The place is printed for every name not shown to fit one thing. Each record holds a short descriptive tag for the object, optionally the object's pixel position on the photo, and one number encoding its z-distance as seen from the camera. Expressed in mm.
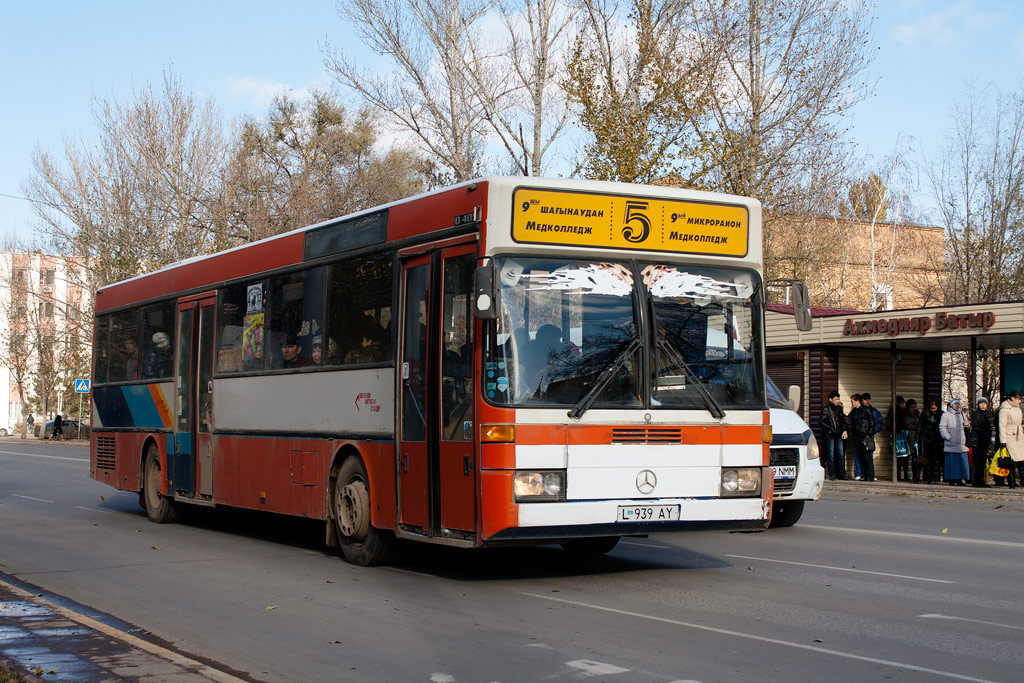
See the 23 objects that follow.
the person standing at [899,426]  26659
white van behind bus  14742
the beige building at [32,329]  66181
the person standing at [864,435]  26625
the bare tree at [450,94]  37844
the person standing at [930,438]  25844
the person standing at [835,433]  26734
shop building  26734
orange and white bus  9383
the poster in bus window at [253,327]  13711
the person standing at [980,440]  24172
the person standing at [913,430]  27078
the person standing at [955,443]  24516
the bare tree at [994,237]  39812
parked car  71500
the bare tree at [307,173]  47312
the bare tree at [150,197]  50562
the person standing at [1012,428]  23250
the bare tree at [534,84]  35844
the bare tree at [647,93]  30781
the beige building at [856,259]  42188
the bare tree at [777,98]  34375
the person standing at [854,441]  27072
